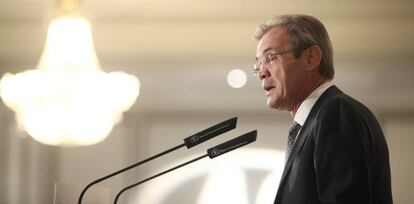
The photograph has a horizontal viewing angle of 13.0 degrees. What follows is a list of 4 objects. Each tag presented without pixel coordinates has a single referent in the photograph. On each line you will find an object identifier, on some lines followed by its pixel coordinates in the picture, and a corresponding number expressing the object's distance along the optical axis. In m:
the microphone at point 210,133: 4.52
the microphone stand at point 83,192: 4.57
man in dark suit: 4.25
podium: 4.63
